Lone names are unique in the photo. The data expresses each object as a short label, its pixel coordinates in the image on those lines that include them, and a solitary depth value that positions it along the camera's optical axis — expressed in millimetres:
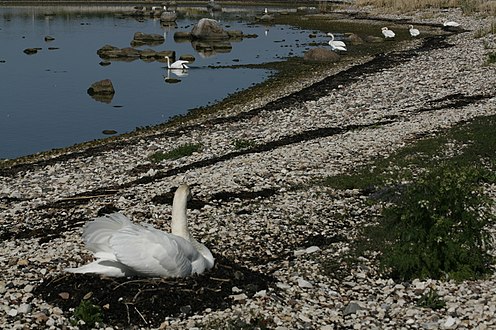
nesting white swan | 9945
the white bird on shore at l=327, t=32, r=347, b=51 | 48875
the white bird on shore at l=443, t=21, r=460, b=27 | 62562
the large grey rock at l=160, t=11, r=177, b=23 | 82438
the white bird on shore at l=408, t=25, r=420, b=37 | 57406
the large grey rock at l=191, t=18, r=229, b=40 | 61781
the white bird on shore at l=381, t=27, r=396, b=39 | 57219
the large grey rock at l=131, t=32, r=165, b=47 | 60344
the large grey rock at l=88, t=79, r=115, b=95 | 36844
